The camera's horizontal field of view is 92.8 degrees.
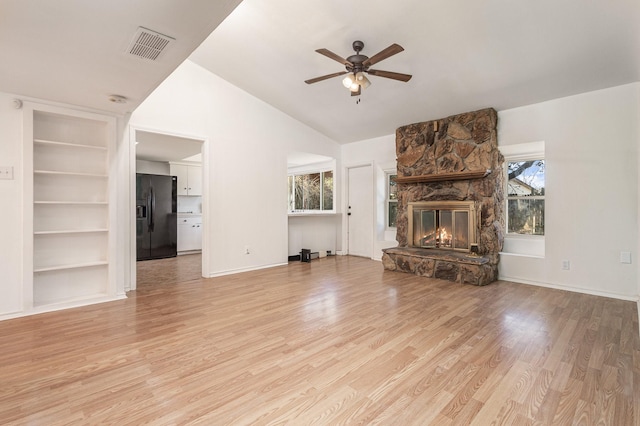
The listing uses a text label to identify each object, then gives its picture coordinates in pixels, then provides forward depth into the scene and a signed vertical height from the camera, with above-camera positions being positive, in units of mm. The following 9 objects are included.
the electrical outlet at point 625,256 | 3527 -515
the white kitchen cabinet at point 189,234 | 7074 -517
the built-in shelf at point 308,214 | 5988 -41
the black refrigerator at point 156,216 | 6246 -86
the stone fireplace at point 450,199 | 4406 +202
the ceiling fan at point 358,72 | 3107 +1507
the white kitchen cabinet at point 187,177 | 7188 +851
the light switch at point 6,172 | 2933 +384
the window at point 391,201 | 6250 +230
